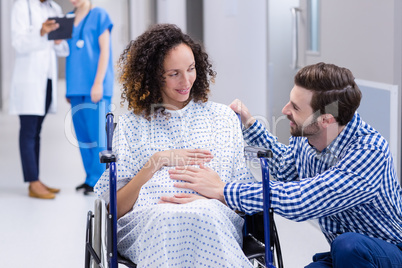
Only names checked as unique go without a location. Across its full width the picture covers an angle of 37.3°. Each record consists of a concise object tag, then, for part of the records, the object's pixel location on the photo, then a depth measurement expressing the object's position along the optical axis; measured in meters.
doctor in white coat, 3.76
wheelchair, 1.74
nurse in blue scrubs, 3.78
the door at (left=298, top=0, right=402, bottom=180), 2.54
